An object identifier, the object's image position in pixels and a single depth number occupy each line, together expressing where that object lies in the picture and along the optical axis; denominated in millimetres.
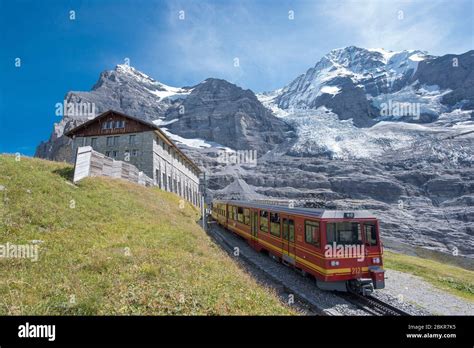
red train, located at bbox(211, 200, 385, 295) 10766
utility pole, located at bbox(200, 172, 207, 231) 27312
